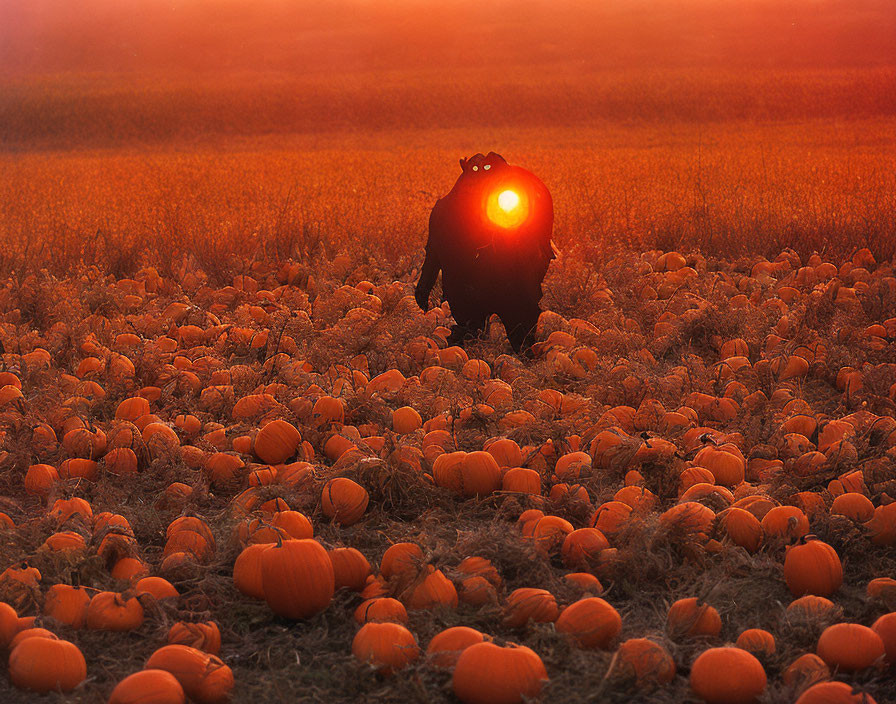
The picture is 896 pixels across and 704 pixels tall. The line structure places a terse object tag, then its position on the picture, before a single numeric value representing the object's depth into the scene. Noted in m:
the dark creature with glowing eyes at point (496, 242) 10.24
